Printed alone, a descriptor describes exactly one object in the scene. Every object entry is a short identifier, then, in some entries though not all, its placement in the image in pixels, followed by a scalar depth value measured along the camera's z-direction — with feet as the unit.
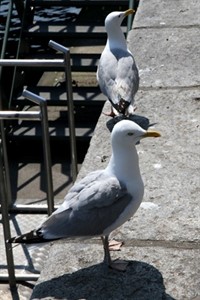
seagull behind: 23.20
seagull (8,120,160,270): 15.68
